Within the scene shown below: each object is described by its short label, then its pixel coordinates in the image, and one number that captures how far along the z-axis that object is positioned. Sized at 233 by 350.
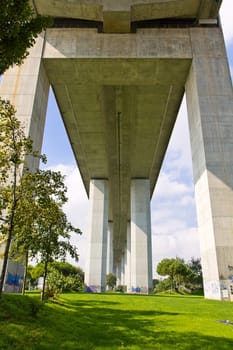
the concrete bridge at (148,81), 19.84
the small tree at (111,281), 77.69
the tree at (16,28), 6.32
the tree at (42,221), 8.98
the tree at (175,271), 56.22
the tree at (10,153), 8.39
